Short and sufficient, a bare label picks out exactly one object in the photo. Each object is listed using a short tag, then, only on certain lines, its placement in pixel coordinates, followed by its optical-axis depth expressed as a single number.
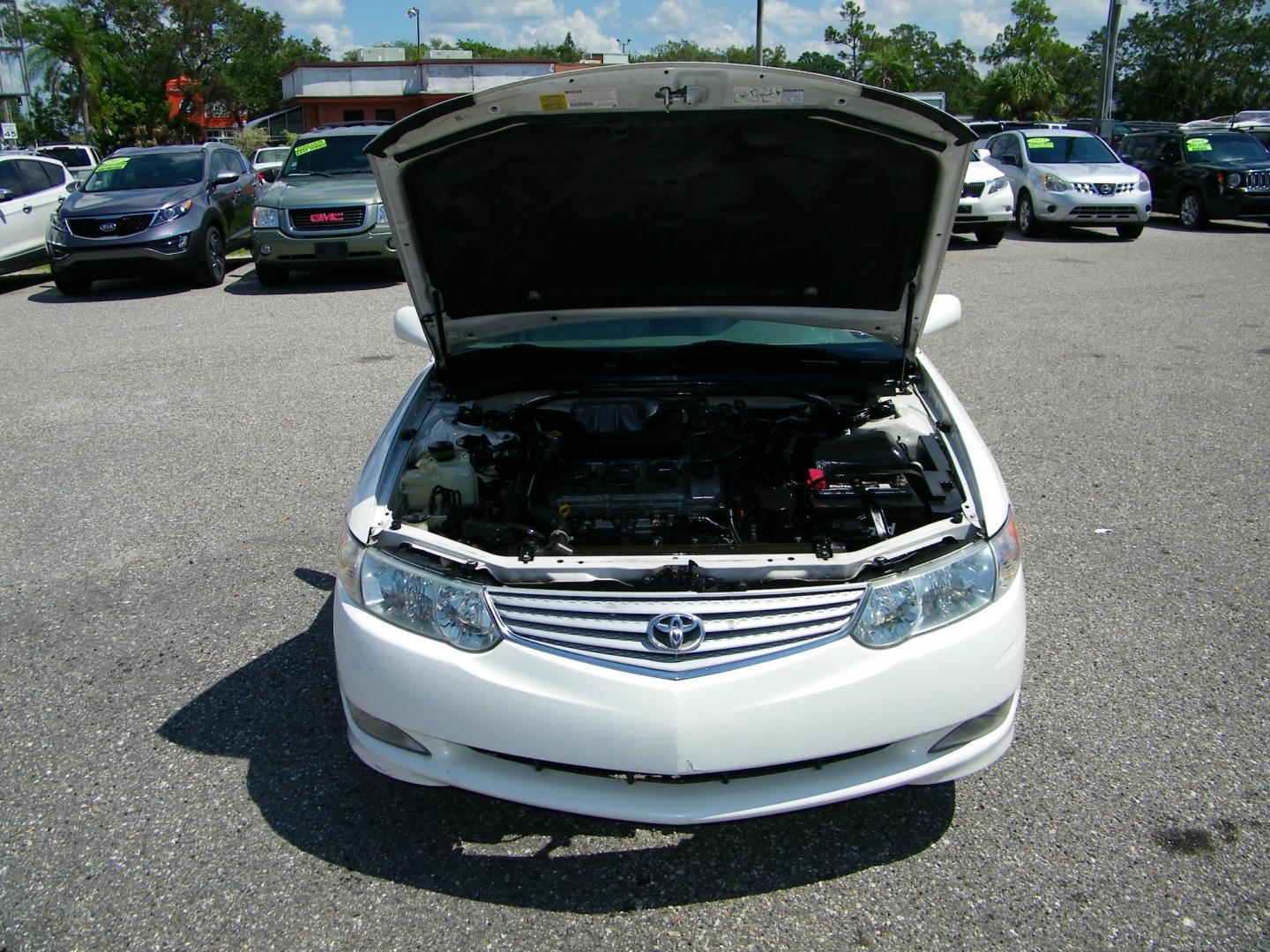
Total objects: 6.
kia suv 11.60
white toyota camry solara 2.46
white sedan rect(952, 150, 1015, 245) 14.35
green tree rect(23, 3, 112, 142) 40.41
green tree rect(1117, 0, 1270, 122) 47.28
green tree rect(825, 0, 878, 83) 57.06
